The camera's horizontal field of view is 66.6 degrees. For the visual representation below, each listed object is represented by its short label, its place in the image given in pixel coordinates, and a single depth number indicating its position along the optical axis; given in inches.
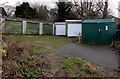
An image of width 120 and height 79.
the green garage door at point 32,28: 467.9
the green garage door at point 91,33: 266.4
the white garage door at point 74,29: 403.8
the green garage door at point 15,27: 409.9
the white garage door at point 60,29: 503.4
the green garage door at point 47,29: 522.1
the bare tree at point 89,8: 557.0
